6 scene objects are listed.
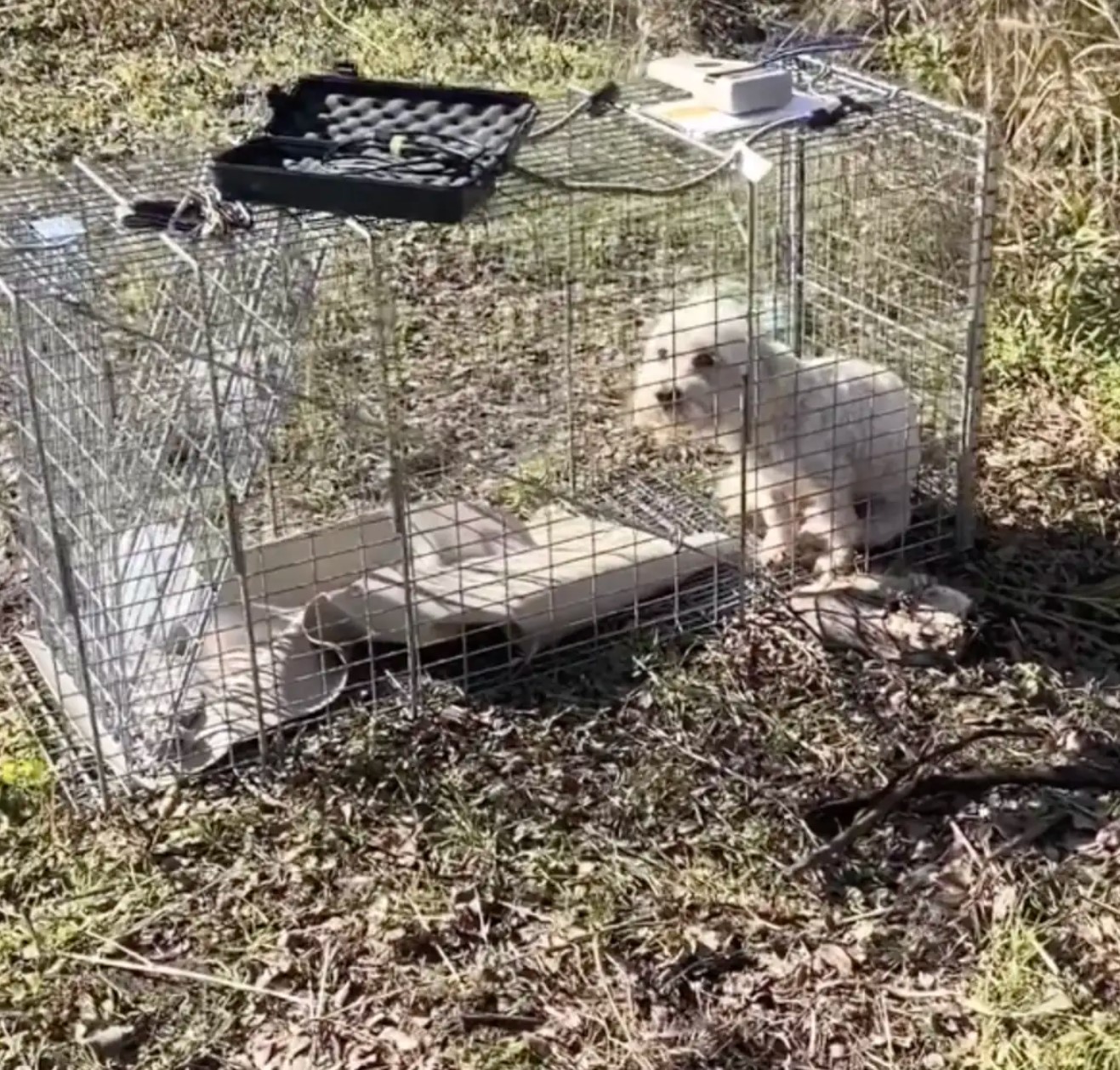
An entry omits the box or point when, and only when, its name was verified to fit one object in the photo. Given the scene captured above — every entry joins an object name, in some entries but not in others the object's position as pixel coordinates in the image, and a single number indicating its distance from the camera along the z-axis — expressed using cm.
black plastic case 258
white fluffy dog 356
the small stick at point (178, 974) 267
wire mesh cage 310
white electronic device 322
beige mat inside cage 316
